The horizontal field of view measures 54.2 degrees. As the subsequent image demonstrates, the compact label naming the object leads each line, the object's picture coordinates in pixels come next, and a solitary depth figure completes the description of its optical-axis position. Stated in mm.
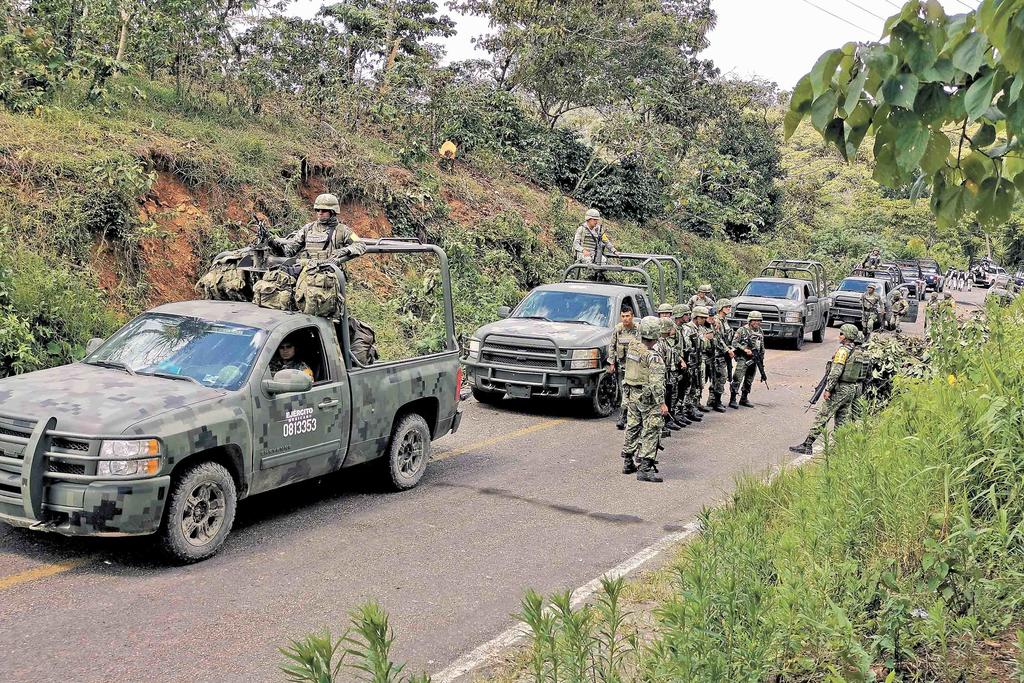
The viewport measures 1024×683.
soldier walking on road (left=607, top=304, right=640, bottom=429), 12383
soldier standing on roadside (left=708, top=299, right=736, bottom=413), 14461
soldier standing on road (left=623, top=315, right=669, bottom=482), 9906
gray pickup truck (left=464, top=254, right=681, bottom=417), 12953
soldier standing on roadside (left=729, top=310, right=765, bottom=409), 15078
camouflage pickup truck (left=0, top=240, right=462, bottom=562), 6180
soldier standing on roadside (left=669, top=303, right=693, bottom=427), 12812
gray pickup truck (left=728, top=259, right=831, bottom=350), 23109
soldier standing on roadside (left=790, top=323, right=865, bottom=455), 11039
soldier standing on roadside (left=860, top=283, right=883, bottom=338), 26081
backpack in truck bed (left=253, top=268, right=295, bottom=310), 8023
